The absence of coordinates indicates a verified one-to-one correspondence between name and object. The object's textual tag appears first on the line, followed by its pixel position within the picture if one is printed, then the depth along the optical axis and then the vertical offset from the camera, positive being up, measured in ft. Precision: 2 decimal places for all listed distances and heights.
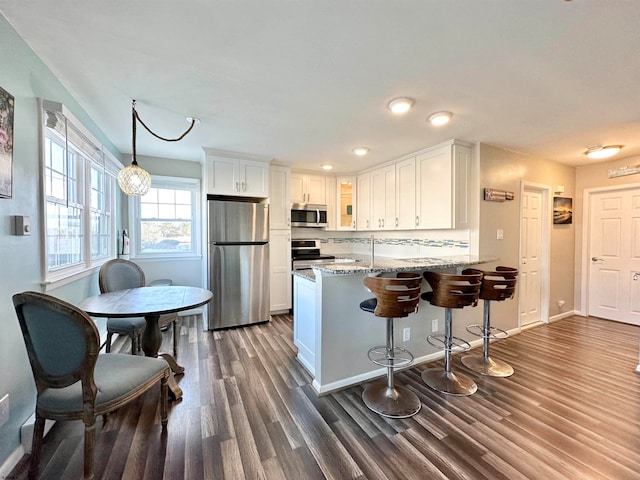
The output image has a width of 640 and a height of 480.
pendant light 7.04 +1.46
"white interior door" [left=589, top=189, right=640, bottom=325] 12.48 -0.86
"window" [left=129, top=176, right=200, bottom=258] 13.07 +0.81
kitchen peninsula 7.45 -2.64
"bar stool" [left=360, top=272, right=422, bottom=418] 6.46 -2.32
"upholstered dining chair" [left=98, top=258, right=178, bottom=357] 8.02 -1.64
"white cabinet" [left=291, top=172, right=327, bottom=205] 15.16 +2.68
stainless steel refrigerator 11.94 -1.21
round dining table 6.02 -1.64
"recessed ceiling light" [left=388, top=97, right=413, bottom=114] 7.06 +3.46
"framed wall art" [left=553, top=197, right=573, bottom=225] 13.15 +1.30
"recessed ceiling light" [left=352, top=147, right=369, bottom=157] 11.35 +3.60
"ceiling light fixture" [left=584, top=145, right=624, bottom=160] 10.71 +3.44
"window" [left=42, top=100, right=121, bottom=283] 6.35 +1.17
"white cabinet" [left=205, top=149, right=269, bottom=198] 11.84 +2.69
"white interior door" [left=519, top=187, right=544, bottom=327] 12.23 -0.88
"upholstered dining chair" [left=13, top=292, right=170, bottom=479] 4.33 -2.08
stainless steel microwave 14.85 +1.15
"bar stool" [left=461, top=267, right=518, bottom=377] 8.43 -1.95
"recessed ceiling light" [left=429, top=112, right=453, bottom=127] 7.93 +3.50
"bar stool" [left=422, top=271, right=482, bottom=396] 7.33 -1.77
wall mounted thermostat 4.99 +0.20
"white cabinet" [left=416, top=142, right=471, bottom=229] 10.37 +2.01
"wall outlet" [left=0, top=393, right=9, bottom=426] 4.58 -2.94
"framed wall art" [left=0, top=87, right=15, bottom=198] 4.56 +1.56
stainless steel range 14.63 -0.99
